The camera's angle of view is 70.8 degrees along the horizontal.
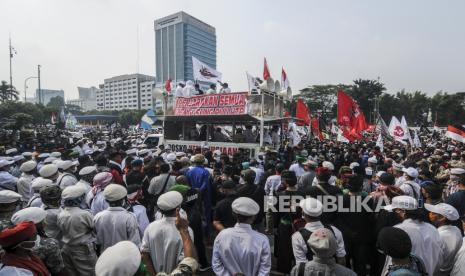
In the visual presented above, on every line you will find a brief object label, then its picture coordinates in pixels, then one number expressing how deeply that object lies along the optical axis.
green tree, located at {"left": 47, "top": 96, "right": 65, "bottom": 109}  143.95
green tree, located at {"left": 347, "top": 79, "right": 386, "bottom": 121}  60.88
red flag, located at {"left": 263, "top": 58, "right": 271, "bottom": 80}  12.41
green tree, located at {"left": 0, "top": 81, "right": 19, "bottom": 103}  50.94
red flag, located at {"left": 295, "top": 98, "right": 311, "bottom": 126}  15.52
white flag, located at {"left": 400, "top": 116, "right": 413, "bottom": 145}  13.70
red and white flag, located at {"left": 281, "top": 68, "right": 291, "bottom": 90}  14.64
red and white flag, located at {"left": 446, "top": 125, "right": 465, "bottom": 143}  11.89
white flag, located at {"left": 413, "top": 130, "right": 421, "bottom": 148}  14.27
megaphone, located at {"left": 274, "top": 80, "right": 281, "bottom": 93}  12.87
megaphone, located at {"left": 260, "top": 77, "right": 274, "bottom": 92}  11.95
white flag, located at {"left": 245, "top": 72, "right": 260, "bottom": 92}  12.16
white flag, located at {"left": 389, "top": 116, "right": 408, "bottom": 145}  13.70
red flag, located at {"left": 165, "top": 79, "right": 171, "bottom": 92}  14.92
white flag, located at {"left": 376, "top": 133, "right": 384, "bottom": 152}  12.98
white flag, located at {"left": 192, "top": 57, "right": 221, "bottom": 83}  14.24
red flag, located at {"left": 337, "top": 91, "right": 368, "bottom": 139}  12.84
